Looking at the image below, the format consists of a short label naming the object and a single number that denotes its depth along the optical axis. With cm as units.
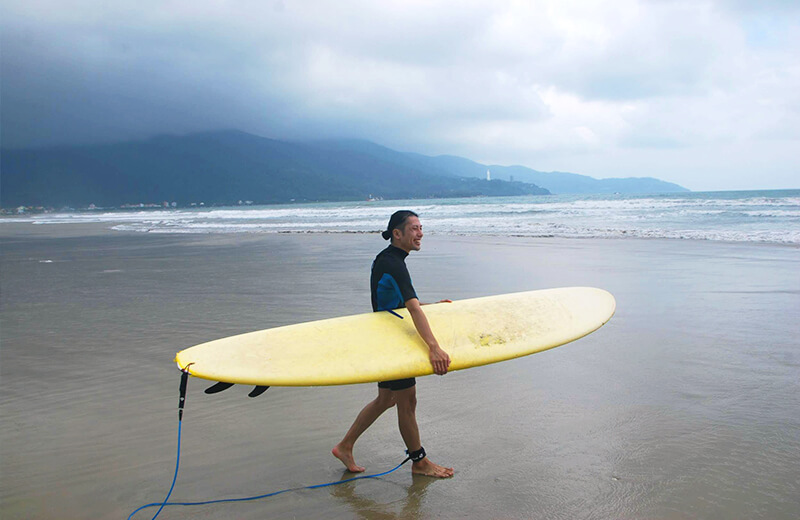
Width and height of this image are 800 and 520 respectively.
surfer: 257
